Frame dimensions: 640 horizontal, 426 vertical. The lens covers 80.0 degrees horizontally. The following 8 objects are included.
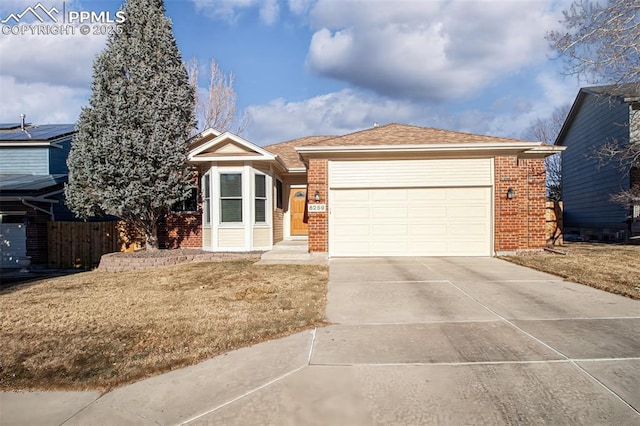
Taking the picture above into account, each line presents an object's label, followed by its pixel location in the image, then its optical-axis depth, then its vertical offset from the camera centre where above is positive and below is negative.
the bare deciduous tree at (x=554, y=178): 30.77 +2.41
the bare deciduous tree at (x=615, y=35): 8.48 +3.99
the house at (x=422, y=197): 11.00 +0.34
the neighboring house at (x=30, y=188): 13.62 +0.81
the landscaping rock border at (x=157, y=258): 10.81 -1.42
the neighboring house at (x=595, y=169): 16.45 +1.99
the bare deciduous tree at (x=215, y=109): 25.09 +6.71
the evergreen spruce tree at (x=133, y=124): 11.27 +2.59
